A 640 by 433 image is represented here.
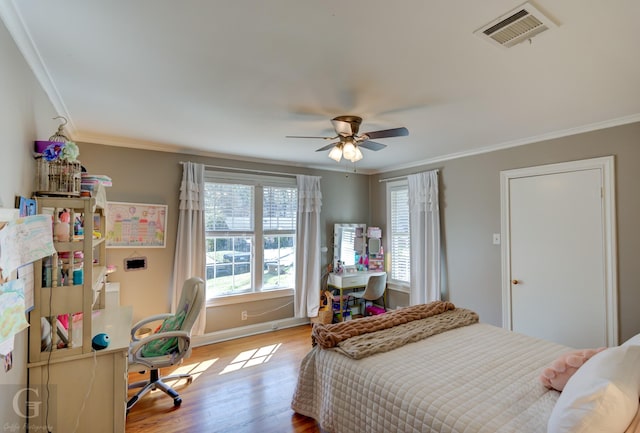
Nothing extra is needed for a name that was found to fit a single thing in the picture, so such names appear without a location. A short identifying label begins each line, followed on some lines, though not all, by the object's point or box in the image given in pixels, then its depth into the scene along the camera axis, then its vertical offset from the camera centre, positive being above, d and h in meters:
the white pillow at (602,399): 1.14 -0.69
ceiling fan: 2.39 +0.70
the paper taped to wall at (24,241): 1.20 -0.07
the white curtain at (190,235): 3.60 -0.12
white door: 2.77 -0.32
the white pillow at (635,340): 1.70 -0.68
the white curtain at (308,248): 4.46 -0.36
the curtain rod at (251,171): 3.90 +0.73
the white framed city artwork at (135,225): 3.31 +0.00
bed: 1.44 -0.89
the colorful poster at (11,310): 1.17 -0.34
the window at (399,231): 4.70 -0.12
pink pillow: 1.59 -0.77
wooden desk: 1.65 -0.92
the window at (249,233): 3.96 -0.12
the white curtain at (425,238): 4.11 -0.20
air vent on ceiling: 1.32 +0.89
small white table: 4.52 -0.85
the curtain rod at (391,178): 4.67 +0.70
